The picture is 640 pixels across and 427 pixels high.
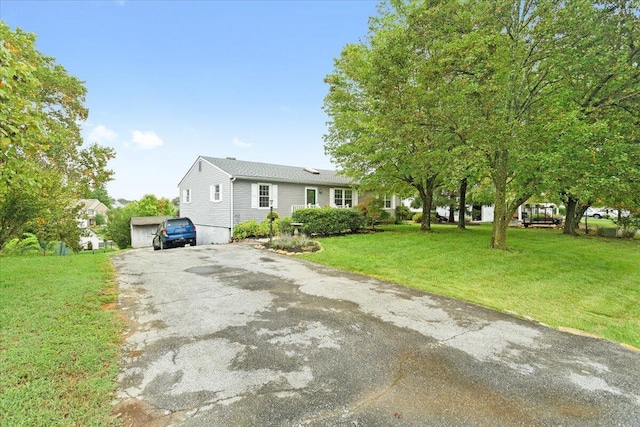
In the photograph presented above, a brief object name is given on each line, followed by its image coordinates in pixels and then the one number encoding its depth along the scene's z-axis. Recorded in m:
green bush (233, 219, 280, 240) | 15.37
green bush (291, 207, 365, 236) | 14.45
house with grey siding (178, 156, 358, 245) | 17.22
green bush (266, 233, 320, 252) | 11.55
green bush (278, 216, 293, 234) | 14.14
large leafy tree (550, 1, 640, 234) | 7.48
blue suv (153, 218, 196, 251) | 15.04
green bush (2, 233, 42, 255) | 12.88
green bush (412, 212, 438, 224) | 28.84
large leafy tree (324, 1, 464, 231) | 10.57
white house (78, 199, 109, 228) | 58.00
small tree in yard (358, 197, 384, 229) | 17.77
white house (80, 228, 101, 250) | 43.44
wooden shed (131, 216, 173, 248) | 26.66
